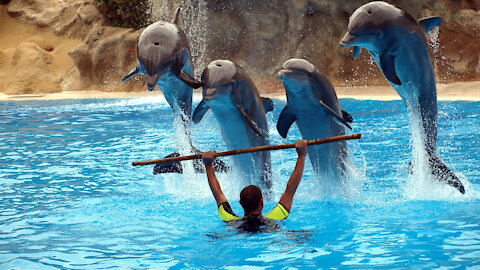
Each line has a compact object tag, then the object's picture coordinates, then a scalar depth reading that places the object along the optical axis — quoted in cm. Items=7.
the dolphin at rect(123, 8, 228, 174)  1057
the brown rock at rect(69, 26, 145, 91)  3803
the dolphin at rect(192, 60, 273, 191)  1066
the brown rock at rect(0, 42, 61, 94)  4022
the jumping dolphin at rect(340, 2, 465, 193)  1049
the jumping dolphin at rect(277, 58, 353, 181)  1025
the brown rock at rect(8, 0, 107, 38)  4266
